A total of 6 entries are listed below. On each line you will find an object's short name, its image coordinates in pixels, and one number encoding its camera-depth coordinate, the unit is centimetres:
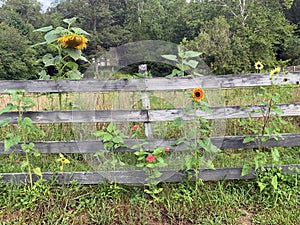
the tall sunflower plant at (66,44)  267
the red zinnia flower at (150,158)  240
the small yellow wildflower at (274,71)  247
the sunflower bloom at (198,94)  232
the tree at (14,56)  2750
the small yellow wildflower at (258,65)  280
